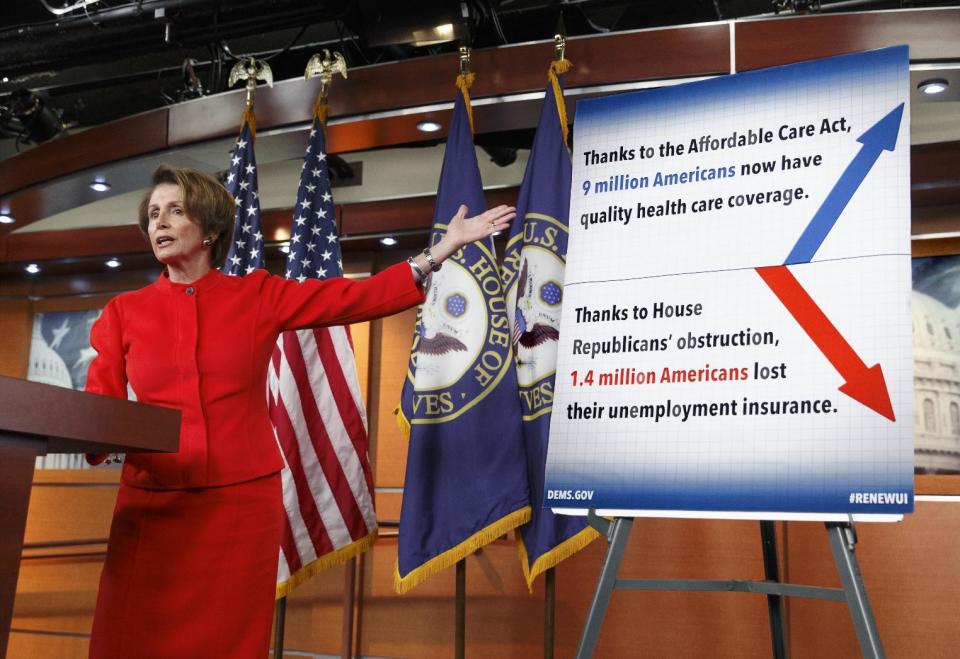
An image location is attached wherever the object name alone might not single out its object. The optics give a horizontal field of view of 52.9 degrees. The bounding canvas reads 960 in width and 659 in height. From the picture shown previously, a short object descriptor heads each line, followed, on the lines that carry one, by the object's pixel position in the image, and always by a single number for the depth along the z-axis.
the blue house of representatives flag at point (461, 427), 3.02
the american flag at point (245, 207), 3.59
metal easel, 1.83
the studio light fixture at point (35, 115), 4.84
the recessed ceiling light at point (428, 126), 3.64
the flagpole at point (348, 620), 4.39
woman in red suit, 2.01
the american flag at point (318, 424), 3.30
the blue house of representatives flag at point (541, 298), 2.97
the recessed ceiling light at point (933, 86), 3.13
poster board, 1.95
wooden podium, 1.45
